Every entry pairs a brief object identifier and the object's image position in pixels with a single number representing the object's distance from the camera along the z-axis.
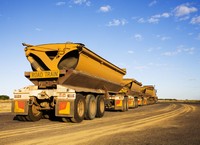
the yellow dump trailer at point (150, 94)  36.72
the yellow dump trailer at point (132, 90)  23.08
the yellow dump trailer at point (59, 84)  10.41
